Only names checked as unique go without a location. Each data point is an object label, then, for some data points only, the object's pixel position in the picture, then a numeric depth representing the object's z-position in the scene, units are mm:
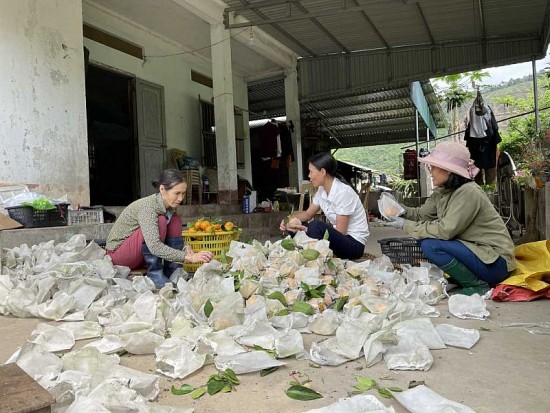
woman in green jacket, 3006
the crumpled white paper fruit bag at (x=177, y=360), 1768
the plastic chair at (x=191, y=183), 8000
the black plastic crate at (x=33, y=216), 4320
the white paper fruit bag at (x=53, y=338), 2027
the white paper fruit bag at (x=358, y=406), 1332
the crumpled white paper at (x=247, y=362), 1782
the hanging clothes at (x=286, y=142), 10500
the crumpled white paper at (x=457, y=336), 2076
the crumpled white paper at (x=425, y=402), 1354
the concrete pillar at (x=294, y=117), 10242
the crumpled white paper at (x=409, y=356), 1804
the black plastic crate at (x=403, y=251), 3512
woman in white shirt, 3826
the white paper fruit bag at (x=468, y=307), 2559
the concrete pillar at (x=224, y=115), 7648
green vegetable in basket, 4344
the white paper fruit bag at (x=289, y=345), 1923
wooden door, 7832
